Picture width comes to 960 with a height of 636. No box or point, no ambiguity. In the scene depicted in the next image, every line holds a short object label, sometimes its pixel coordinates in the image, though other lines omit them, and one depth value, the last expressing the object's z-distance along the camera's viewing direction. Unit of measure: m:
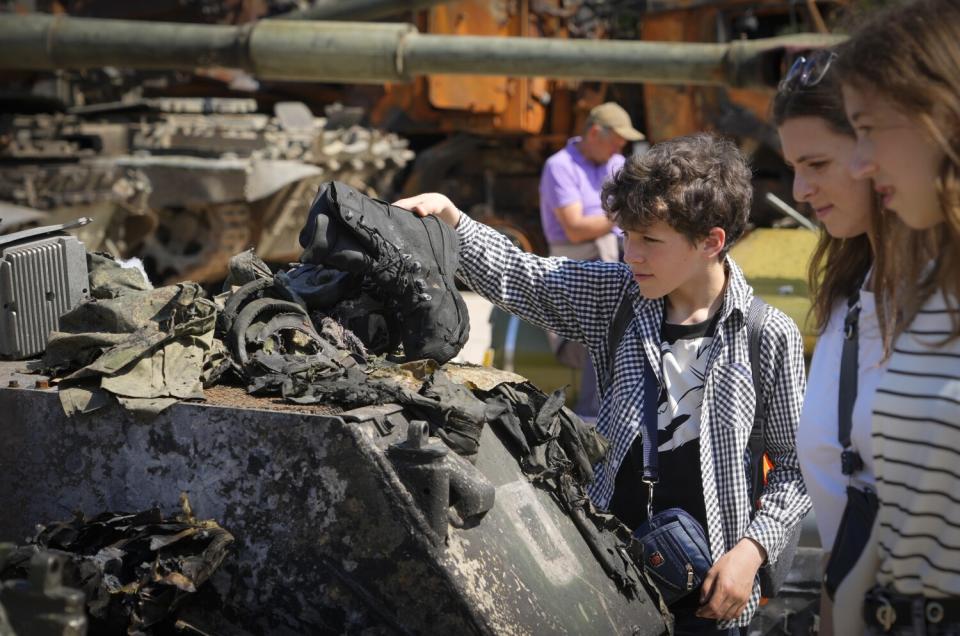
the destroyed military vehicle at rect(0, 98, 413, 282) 8.66
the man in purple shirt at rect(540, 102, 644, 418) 6.54
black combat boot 2.96
